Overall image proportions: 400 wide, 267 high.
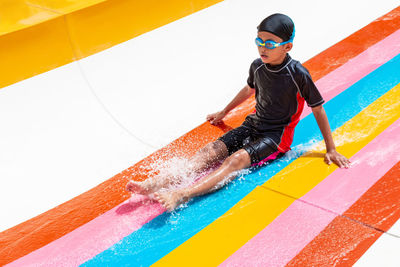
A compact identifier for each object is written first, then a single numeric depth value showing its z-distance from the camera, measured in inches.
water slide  80.7
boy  89.0
